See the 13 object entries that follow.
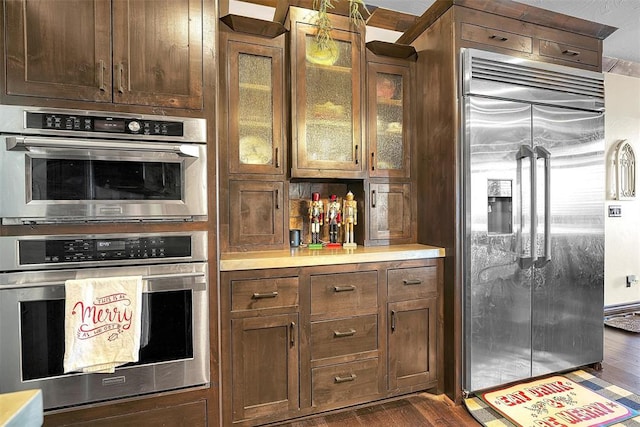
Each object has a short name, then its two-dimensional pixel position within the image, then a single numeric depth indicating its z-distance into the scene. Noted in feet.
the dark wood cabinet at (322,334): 6.23
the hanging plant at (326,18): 7.51
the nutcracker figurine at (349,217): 8.45
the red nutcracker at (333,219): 8.54
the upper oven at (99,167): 4.85
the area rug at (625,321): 11.52
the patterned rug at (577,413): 6.61
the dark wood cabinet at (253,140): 7.30
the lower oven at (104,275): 4.88
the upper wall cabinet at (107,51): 4.94
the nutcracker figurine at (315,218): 8.38
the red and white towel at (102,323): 4.96
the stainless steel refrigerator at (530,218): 7.40
